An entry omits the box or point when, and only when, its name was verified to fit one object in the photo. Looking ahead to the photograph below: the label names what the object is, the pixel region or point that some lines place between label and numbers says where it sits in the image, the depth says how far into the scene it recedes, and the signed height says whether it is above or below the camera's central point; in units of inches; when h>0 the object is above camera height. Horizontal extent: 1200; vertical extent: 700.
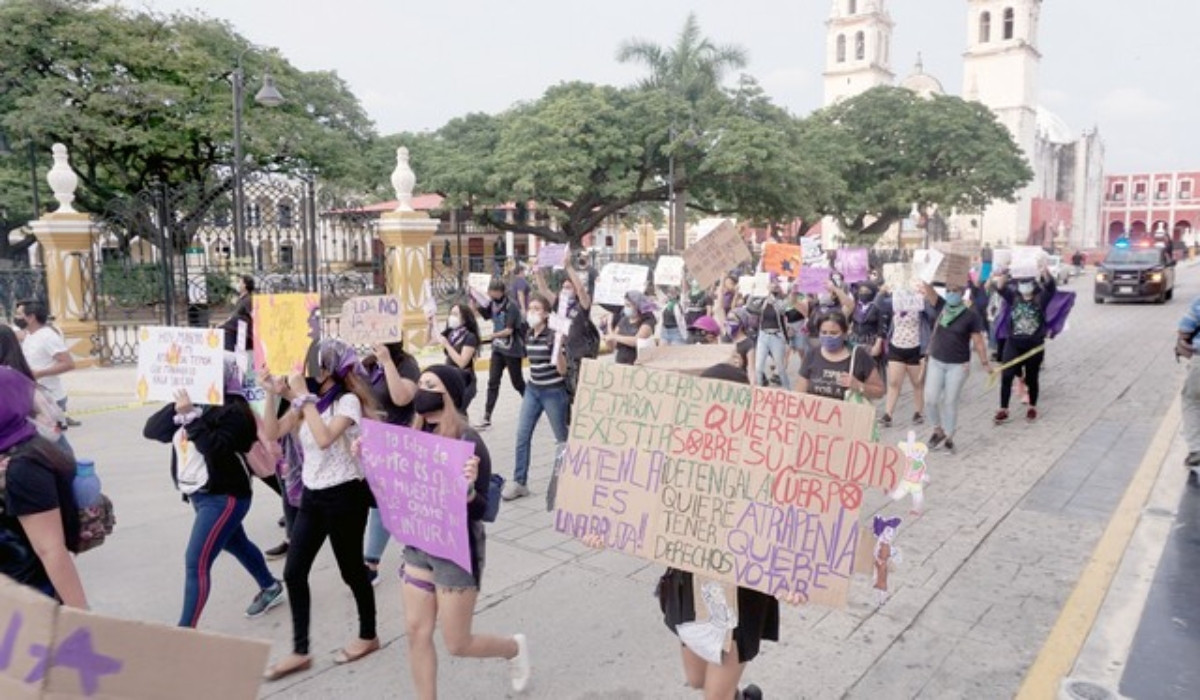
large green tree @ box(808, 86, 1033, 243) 1838.1 +195.4
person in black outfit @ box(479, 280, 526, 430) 335.0 -33.2
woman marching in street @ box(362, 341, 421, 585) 180.9 -30.1
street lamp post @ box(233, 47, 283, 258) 584.1 +68.3
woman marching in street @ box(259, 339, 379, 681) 156.2 -40.7
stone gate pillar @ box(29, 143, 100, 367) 536.7 -13.9
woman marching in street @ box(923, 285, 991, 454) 319.0 -41.5
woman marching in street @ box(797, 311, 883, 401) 238.2 -34.4
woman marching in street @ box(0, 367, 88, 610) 113.5 -34.4
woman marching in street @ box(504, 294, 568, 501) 272.1 -47.3
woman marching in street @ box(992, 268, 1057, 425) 372.5 -39.2
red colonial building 3597.4 +178.1
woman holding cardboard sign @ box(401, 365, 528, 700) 137.1 -53.2
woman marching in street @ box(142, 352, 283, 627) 161.5 -41.5
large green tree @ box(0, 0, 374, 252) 903.1 +168.0
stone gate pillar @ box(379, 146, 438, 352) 582.6 -2.8
